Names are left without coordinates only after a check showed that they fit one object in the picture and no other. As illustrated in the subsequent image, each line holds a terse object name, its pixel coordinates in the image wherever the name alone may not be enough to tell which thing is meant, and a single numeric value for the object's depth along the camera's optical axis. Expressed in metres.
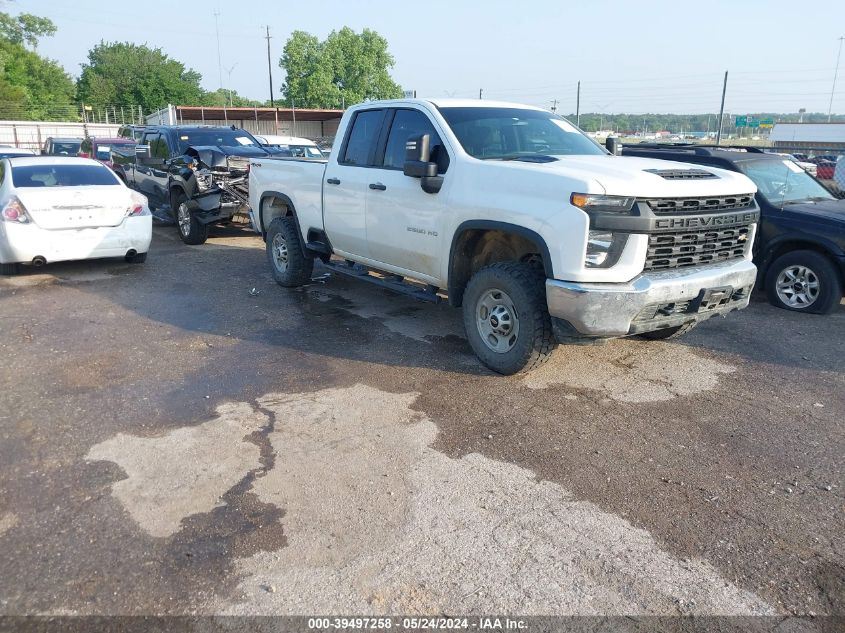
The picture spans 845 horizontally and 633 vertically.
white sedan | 8.37
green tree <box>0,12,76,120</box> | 58.59
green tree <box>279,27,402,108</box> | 70.94
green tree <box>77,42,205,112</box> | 77.62
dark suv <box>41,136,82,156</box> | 20.64
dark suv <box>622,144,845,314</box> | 7.30
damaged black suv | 10.95
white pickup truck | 4.54
